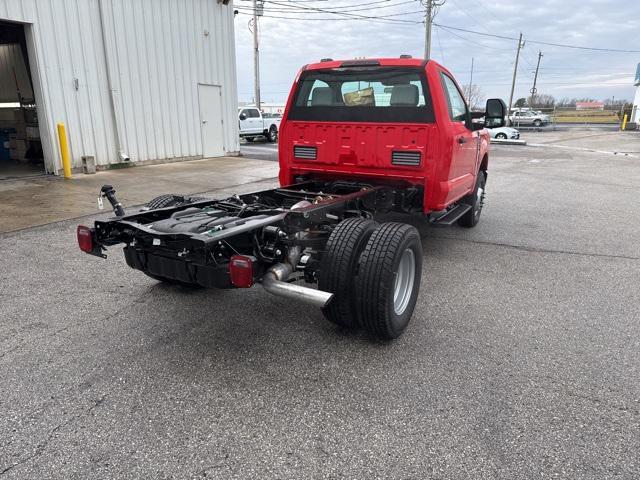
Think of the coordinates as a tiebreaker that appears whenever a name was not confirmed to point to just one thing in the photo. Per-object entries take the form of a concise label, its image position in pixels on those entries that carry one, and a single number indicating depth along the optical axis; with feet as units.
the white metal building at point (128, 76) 35.27
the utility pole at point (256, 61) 107.86
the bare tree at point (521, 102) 241.84
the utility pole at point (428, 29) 99.96
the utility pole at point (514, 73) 179.32
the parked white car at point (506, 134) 92.38
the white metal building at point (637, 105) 147.29
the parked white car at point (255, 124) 77.66
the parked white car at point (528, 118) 144.15
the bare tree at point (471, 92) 215.96
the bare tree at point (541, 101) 240.16
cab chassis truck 10.69
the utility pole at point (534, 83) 227.81
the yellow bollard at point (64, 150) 35.94
